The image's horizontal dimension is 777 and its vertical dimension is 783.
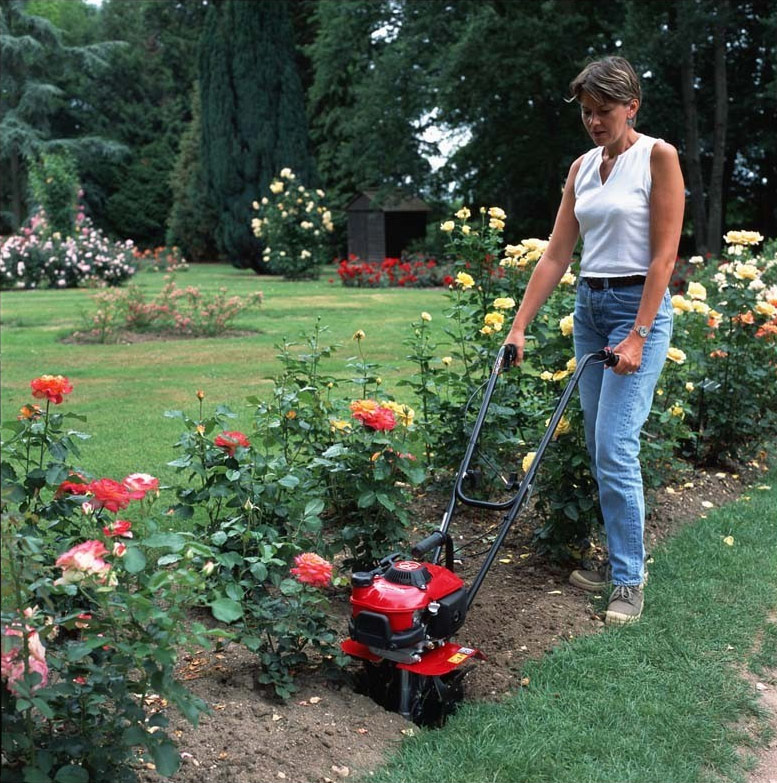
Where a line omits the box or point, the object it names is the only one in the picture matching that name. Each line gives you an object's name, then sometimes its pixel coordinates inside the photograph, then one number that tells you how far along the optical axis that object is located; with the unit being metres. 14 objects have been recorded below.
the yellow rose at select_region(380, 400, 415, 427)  3.84
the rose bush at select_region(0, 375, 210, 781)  2.10
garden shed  28.59
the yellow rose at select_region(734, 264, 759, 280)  5.59
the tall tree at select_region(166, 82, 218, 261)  37.47
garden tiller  2.87
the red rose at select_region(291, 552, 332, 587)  2.83
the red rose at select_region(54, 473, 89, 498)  2.86
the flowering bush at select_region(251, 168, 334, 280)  23.08
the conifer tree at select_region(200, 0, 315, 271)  28.34
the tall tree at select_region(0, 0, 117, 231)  40.09
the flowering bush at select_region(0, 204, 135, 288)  20.36
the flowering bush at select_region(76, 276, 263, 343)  12.14
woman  3.34
